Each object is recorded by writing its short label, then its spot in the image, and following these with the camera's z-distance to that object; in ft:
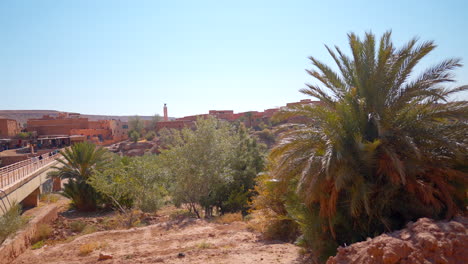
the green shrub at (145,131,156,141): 180.77
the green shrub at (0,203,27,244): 31.71
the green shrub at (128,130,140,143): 172.48
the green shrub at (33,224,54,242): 40.81
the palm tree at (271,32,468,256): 18.70
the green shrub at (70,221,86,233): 48.60
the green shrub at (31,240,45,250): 36.60
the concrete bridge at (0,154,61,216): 48.39
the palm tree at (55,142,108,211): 65.87
